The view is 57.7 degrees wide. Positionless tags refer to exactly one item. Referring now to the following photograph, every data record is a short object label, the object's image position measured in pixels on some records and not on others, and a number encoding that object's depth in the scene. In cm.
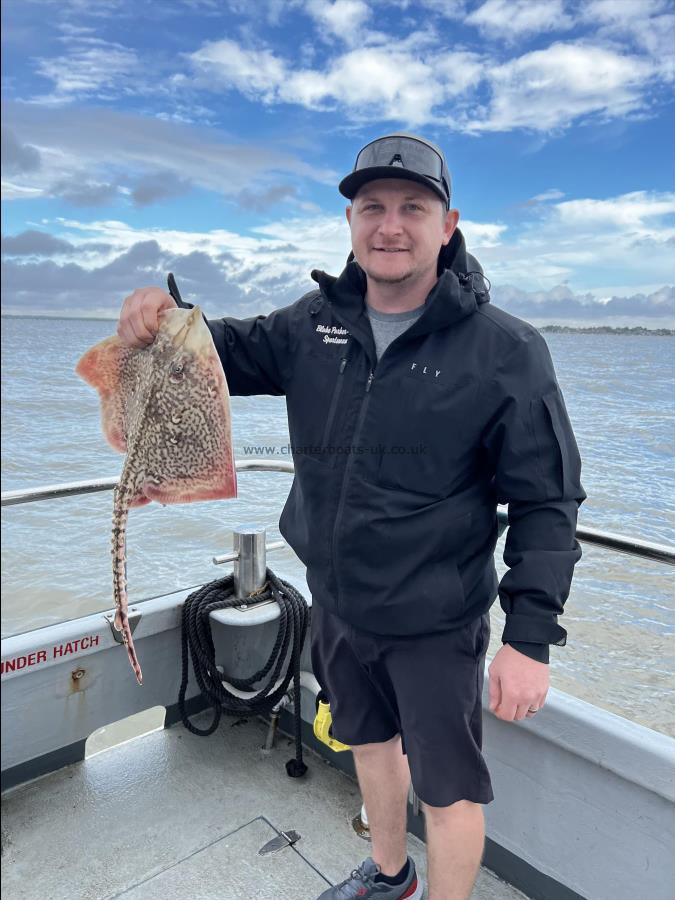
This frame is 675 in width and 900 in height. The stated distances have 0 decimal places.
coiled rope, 256
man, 149
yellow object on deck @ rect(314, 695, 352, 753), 232
